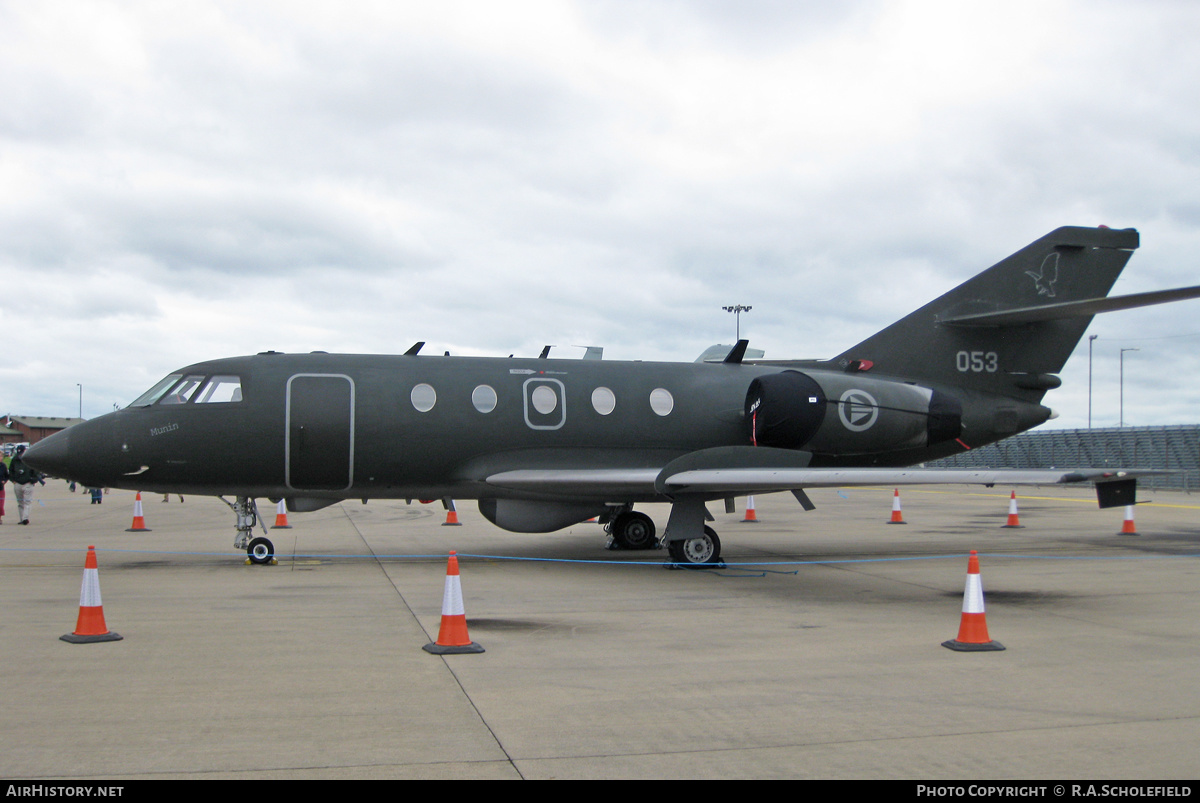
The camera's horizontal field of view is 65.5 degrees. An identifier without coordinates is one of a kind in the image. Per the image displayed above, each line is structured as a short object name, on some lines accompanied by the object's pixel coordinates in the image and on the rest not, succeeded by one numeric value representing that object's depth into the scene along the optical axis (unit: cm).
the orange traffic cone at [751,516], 2216
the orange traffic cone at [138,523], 1962
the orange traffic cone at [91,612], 792
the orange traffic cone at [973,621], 787
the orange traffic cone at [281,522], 2005
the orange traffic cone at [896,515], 2195
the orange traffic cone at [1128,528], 1861
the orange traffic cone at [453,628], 757
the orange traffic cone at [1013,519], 2080
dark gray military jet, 1310
